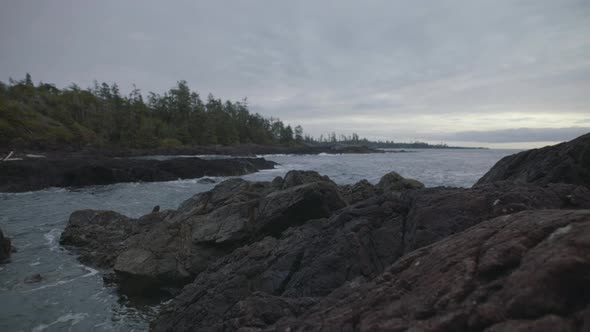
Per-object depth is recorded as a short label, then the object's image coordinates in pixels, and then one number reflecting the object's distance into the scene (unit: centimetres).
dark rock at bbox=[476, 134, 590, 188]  810
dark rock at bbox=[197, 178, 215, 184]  2924
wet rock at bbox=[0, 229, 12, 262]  1061
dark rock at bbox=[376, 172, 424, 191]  1439
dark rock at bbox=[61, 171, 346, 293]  909
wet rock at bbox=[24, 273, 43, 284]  916
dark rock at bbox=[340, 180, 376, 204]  1403
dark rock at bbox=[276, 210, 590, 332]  234
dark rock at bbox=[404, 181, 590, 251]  542
